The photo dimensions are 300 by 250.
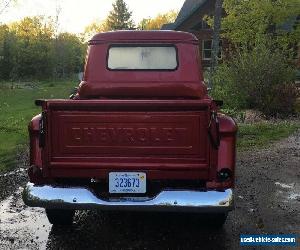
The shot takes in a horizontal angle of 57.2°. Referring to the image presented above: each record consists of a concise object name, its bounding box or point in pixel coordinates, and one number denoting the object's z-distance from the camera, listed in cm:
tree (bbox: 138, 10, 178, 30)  5950
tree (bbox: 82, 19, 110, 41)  6174
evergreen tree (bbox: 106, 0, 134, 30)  4784
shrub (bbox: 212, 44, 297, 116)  864
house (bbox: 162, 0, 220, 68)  2517
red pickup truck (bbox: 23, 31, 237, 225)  251
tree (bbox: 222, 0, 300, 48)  1377
